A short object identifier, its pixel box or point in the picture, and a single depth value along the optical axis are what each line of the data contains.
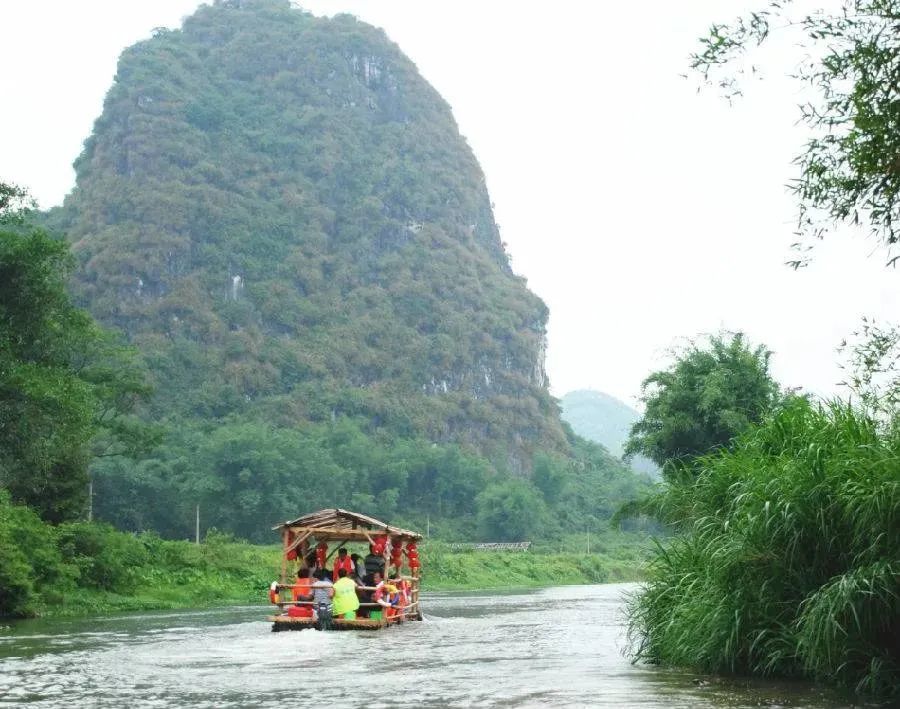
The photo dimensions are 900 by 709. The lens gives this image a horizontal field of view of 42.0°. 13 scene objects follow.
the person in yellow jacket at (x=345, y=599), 24.83
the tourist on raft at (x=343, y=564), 27.01
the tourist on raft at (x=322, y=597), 24.52
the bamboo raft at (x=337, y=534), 26.52
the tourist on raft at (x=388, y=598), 25.71
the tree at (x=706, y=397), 36.94
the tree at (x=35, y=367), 29.91
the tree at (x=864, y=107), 10.55
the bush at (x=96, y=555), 36.25
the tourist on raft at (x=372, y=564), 27.20
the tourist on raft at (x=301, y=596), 25.16
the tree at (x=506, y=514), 111.00
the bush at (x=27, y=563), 28.65
